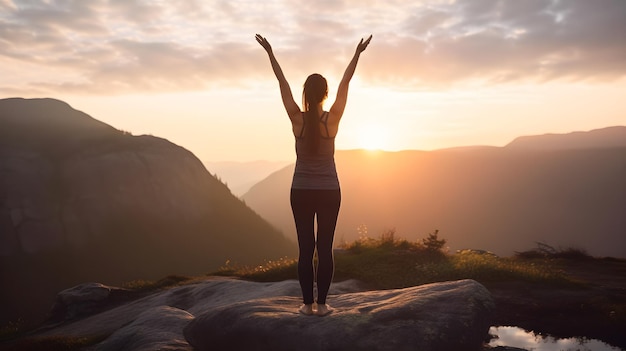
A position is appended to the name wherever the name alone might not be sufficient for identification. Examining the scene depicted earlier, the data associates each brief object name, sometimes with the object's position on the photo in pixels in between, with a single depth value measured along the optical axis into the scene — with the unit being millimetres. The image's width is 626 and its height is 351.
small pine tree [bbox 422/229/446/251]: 17219
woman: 6977
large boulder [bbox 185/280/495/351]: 6496
